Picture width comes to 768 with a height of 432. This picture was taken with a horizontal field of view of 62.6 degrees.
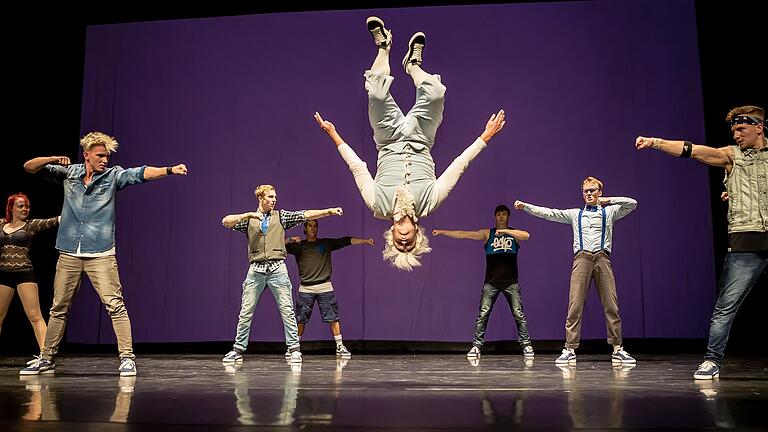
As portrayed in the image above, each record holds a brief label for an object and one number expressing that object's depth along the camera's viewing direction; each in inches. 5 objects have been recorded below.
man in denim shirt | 157.1
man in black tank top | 232.2
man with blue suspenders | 199.0
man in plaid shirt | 204.5
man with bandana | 142.0
